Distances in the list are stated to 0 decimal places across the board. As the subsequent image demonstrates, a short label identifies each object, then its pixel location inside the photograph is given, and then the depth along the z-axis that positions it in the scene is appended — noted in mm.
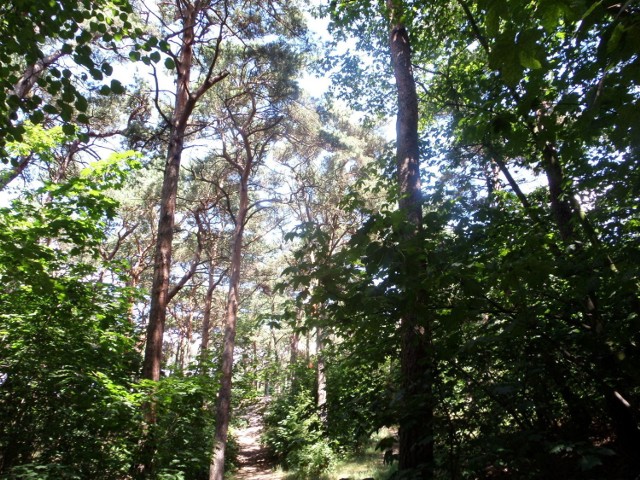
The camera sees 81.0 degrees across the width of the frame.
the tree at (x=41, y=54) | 3020
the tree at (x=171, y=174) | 6477
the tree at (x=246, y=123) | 11188
